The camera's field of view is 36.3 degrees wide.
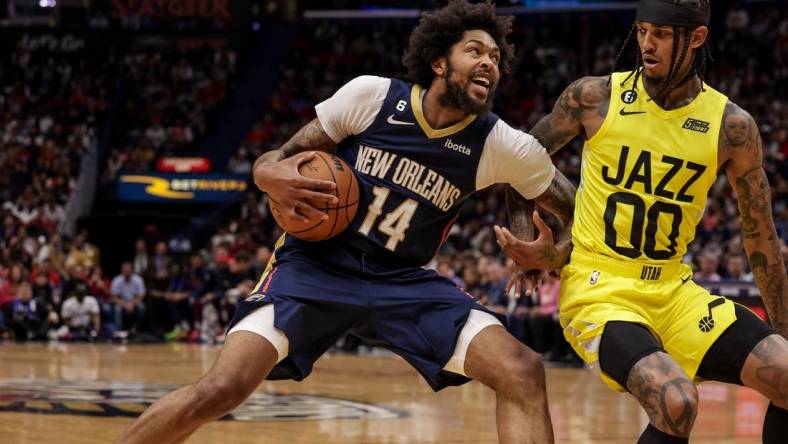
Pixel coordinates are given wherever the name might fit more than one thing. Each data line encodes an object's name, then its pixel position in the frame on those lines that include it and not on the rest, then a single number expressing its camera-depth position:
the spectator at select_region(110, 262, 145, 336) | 20.73
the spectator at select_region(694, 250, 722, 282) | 14.73
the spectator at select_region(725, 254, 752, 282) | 14.56
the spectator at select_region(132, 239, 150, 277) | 22.45
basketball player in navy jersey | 5.09
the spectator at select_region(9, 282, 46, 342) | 19.69
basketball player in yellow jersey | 4.96
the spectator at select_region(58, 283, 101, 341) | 19.95
